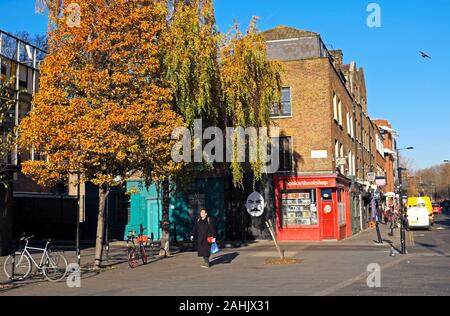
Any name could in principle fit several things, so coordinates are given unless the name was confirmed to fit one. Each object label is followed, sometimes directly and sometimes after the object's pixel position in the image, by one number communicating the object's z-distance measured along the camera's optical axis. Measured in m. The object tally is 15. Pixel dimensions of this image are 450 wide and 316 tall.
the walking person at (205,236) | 15.25
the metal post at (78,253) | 15.61
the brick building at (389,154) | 76.56
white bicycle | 13.54
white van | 35.75
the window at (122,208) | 30.59
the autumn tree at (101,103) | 14.42
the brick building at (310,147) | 27.30
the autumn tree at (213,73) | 18.22
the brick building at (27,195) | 19.27
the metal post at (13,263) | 13.25
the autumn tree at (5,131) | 13.31
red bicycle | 15.95
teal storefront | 28.27
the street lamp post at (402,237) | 18.63
